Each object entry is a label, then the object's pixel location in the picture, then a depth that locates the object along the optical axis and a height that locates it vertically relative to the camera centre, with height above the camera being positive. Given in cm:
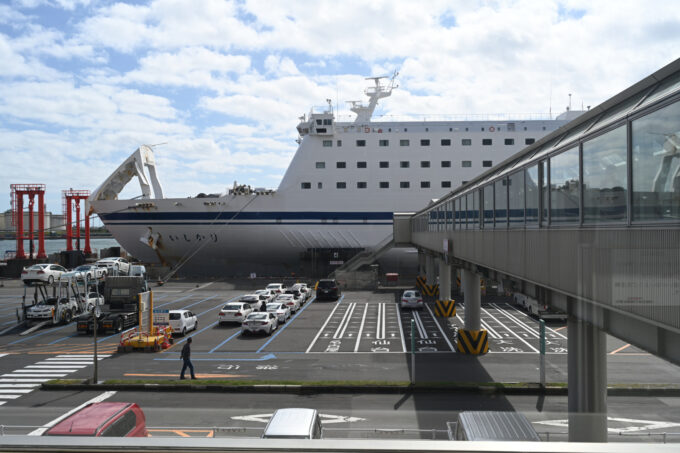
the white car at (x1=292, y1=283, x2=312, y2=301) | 3073 -375
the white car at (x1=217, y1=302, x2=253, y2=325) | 2289 -389
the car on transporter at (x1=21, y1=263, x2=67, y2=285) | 3391 -286
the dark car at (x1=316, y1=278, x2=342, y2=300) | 3128 -379
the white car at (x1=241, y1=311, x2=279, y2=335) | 2022 -385
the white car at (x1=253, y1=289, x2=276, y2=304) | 2911 -383
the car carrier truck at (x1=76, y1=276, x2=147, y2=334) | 2309 -308
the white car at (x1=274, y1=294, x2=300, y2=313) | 2601 -378
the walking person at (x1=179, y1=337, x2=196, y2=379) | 1373 -363
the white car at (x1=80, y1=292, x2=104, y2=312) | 2400 -356
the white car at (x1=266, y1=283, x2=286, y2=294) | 3190 -385
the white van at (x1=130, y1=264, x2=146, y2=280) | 3222 -253
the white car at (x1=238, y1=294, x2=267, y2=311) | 2619 -383
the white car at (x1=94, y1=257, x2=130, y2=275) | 3049 -250
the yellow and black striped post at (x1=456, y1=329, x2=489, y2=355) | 1691 -387
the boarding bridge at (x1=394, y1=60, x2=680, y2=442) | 450 +3
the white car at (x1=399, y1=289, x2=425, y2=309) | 2727 -392
